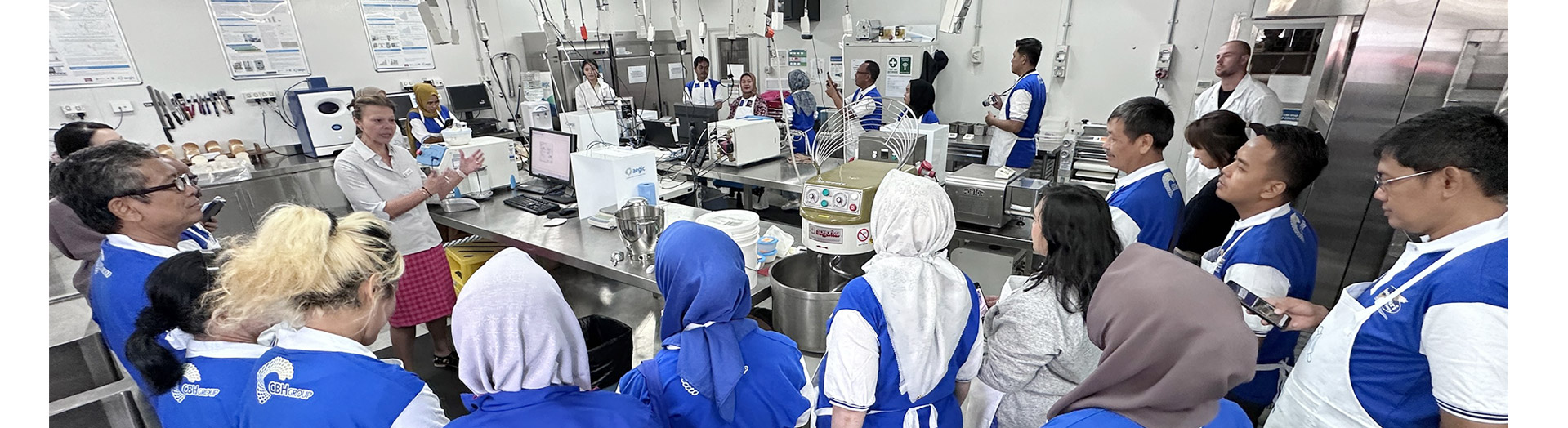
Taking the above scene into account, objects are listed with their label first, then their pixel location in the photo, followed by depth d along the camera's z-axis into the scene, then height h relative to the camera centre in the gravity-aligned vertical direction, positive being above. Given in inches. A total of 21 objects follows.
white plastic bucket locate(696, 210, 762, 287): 87.9 -25.6
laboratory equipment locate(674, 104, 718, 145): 158.6 -16.9
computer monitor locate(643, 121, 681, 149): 174.4 -22.6
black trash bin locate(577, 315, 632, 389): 90.6 -45.6
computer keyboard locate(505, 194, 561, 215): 119.6 -29.6
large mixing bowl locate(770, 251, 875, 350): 83.6 -35.7
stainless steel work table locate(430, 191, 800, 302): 89.6 -31.3
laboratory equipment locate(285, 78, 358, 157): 177.0 -15.9
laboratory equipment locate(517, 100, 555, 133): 178.2 -16.0
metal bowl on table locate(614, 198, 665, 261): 90.8 -26.3
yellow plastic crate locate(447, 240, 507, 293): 124.1 -41.1
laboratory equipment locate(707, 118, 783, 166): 147.4 -21.4
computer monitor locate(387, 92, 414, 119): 193.5 -13.1
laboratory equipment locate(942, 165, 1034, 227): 106.3 -26.5
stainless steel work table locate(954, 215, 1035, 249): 106.5 -33.8
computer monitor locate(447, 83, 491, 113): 214.7 -13.1
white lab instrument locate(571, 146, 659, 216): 107.7 -21.2
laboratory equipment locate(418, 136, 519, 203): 123.7 -21.5
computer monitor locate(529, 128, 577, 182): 125.9 -20.5
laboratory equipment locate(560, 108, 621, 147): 150.3 -17.0
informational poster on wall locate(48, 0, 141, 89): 155.7 +6.6
